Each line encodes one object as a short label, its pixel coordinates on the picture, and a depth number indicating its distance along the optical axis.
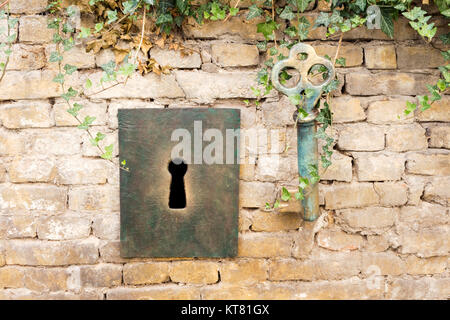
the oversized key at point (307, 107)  1.23
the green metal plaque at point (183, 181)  1.42
